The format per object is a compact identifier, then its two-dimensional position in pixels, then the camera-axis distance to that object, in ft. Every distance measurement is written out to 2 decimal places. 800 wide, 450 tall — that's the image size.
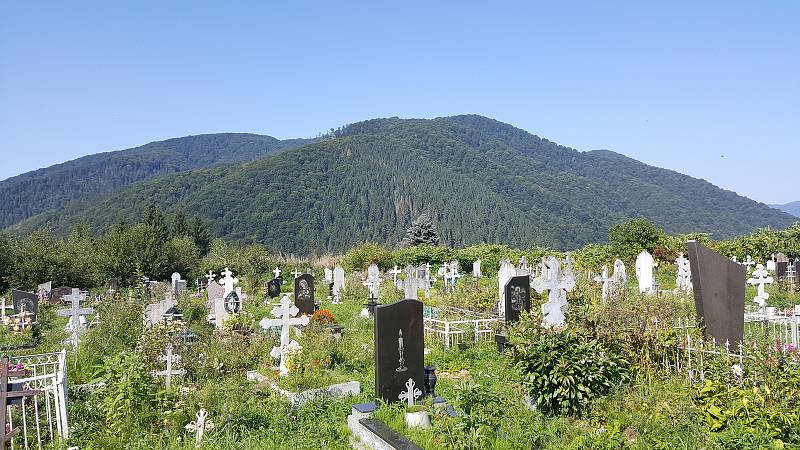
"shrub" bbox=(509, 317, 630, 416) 26.61
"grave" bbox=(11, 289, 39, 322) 66.59
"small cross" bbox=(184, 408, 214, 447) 24.09
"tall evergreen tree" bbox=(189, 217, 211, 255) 176.95
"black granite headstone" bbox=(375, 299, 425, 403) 28.45
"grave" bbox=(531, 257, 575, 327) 36.35
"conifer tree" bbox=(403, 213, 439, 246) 203.41
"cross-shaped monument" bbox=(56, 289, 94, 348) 52.51
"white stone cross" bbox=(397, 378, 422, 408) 28.04
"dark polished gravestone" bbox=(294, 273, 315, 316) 64.28
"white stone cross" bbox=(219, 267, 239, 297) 67.92
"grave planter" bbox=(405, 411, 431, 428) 25.02
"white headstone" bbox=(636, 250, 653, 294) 73.51
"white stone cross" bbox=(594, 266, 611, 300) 63.87
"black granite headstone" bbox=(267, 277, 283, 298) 88.17
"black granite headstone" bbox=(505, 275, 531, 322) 47.93
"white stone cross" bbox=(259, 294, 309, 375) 39.29
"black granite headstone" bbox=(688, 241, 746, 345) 30.04
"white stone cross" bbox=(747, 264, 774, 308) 53.26
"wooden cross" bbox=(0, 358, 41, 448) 23.04
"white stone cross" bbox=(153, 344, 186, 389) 31.96
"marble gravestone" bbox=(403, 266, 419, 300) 49.19
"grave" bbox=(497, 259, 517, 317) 67.51
